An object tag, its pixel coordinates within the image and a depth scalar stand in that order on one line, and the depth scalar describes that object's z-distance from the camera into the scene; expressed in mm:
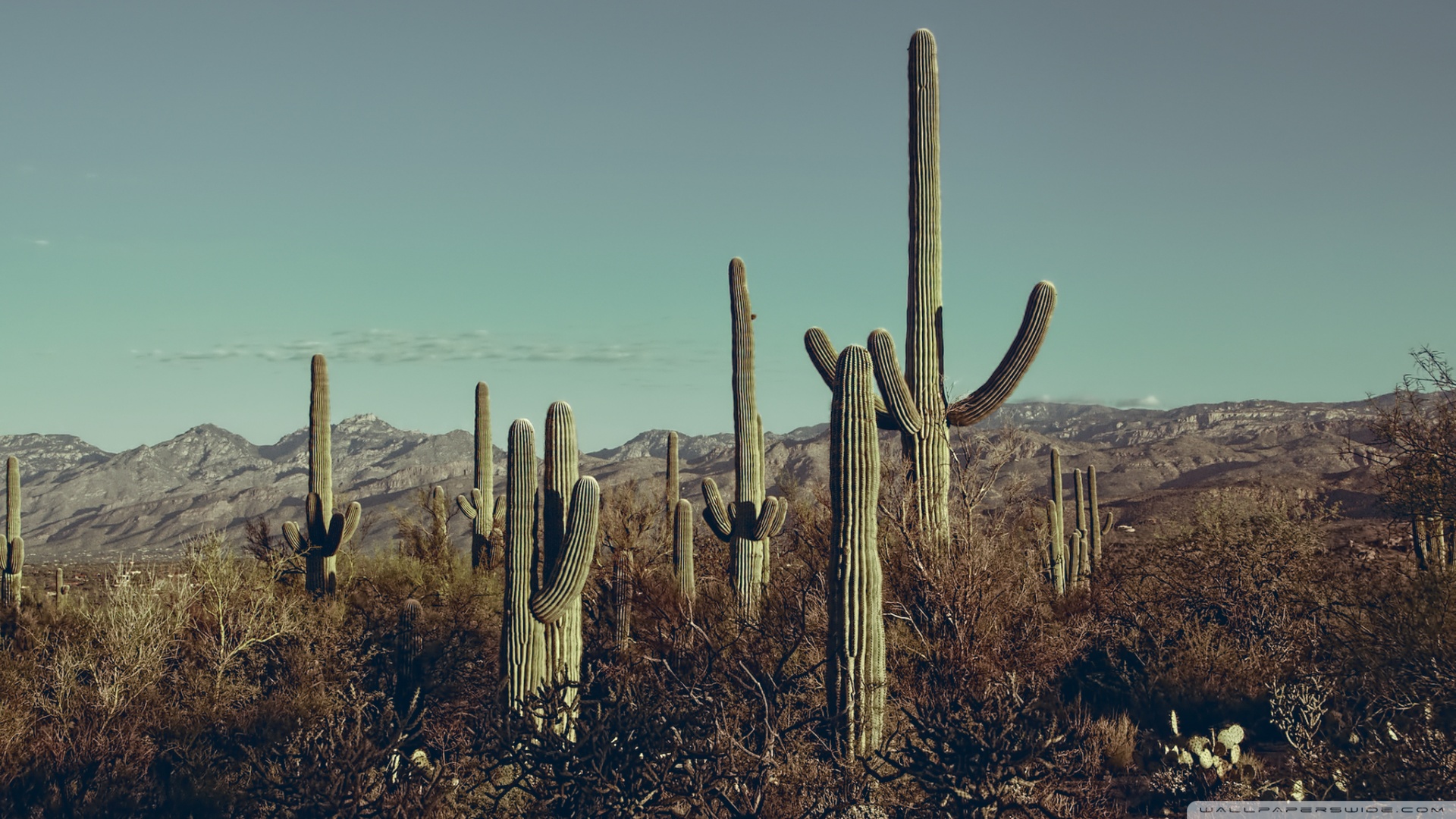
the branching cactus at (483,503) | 20641
